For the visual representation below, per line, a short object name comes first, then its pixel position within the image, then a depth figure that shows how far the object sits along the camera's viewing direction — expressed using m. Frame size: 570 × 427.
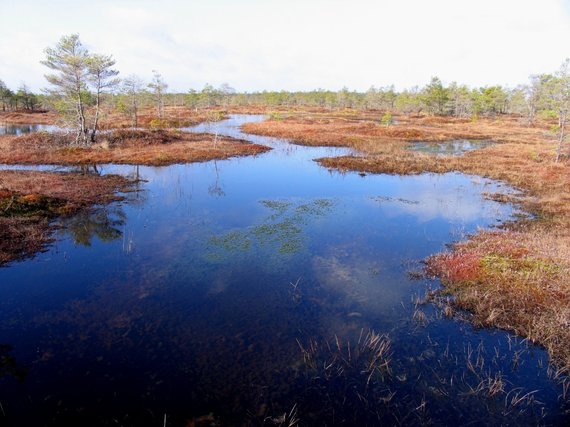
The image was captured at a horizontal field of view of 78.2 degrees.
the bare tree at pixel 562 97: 34.19
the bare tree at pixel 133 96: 67.64
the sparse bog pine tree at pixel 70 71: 36.06
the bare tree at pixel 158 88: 77.34
